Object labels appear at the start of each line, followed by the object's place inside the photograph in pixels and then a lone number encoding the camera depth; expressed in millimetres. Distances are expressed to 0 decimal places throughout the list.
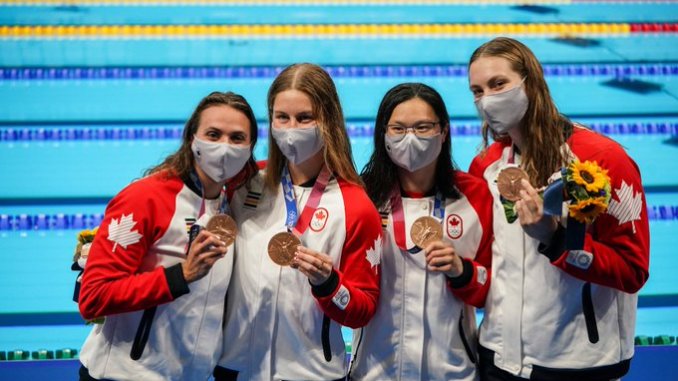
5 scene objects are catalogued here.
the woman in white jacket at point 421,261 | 4969
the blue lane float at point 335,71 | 14523
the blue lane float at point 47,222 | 10914
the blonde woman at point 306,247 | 4875
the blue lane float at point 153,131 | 12781
